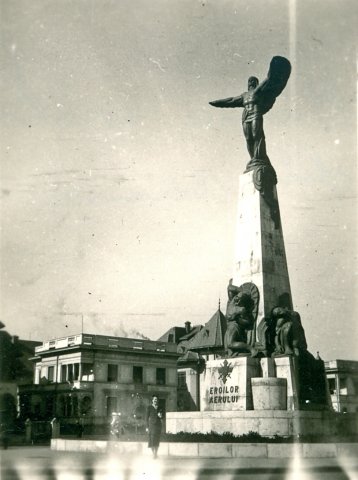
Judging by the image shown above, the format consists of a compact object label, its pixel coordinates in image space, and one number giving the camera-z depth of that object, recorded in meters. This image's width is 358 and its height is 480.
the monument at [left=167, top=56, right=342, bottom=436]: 17.25
